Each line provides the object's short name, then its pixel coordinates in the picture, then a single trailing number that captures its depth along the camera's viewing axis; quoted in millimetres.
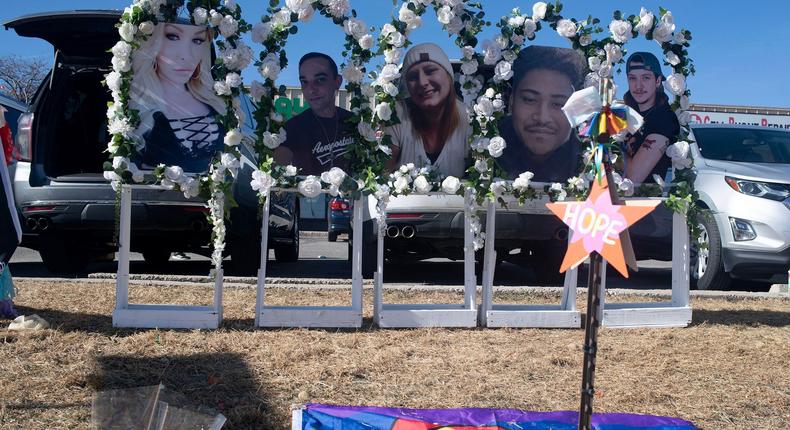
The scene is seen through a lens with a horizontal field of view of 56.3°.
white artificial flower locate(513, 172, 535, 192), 5059
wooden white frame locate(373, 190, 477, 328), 4988
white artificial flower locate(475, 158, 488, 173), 5008
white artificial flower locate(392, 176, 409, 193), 4910
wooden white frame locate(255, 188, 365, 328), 4875
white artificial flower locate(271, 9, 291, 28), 4766
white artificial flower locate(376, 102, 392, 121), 4859
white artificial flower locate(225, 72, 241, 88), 4742
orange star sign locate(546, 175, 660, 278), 2385
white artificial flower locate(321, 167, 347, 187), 4801
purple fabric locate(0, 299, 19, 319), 4824
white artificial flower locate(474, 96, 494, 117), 4977
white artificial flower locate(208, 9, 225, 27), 4719
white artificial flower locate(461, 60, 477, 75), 5035
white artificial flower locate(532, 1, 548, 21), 5117
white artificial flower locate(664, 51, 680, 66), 5414
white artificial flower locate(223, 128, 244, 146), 4785
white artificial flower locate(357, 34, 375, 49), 4828
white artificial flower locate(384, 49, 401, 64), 4863
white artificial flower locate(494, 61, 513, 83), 5031
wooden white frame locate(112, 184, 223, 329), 4770
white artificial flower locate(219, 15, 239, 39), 4750
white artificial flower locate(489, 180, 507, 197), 5039
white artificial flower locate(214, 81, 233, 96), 4754
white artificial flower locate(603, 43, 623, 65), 5191
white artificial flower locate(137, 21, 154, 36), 4707
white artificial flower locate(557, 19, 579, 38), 5123
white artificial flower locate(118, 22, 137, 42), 4676
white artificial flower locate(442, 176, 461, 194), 4961
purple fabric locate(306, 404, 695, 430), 3018
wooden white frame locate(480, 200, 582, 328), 5129
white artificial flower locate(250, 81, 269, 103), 4785
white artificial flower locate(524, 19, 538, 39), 5133
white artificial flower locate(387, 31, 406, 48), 4840
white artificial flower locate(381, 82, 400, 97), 4859
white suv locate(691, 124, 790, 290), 6574
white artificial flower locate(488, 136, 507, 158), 4957
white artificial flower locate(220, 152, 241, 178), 4773
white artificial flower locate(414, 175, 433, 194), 4895
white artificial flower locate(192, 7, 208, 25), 4695
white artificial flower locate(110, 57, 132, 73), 4676
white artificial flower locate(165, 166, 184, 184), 4746
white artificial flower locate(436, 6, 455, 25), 4895
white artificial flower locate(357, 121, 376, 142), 4902
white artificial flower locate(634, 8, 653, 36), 5238
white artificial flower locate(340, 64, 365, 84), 4910
